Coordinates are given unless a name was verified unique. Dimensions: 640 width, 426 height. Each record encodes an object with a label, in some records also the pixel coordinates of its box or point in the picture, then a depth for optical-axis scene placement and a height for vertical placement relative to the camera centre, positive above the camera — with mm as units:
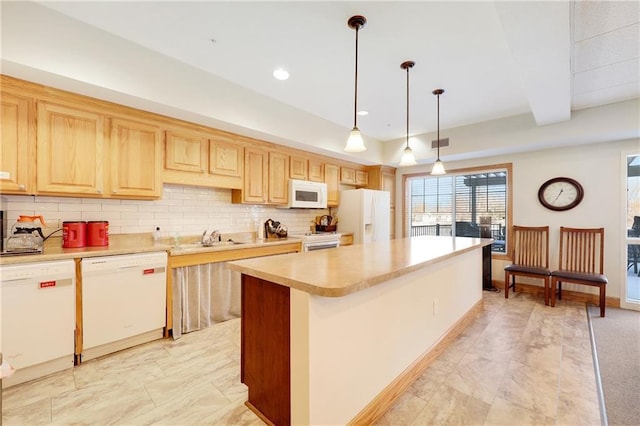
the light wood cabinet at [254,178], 3684 +437
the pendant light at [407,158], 2992 +564
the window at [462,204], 4781 +158
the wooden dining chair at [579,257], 3604 -580
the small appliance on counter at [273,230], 4188 -268
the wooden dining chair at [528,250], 4066 -549
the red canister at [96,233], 2609 -207
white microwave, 4209 +263
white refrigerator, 4859 -33
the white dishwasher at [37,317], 1992 -778
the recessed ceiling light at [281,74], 2878 +1401
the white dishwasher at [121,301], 2326 -778
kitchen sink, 3138 -384
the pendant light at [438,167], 3324 +523
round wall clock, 4039 +285
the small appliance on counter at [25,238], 2180 -213
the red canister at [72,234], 2480 -208
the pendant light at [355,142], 2369 +574
